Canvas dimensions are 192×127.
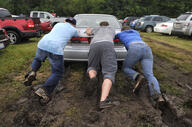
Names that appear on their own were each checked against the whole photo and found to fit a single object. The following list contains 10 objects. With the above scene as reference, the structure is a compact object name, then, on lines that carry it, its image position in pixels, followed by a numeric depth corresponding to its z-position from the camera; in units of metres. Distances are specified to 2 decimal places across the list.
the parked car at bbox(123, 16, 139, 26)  24.42
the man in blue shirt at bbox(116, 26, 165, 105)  3.27
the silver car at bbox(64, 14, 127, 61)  4.29
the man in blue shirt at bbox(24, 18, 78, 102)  3.14
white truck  15.68
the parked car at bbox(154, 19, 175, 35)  13.13
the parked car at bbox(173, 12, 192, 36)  10.92
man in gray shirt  3.01
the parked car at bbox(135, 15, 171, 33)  16.72
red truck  8.55
